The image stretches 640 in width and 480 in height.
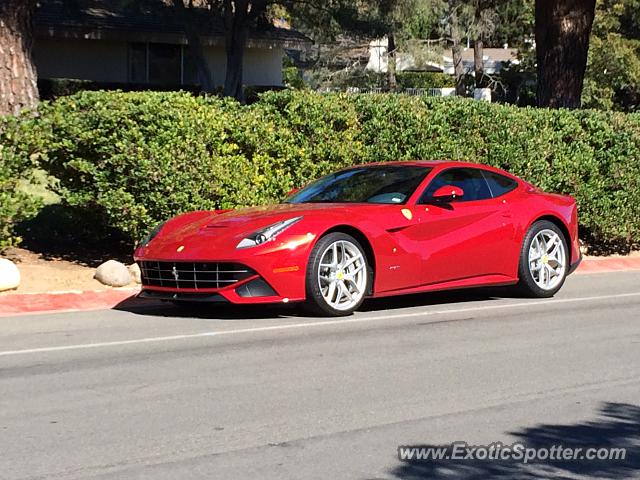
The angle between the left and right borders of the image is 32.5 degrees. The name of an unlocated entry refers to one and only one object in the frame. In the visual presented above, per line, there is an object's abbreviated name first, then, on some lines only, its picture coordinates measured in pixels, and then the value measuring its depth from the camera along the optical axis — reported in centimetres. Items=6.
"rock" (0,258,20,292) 1142
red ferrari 987
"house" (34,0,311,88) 3447
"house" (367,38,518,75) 5257
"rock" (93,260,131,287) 1211
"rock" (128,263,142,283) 1238
